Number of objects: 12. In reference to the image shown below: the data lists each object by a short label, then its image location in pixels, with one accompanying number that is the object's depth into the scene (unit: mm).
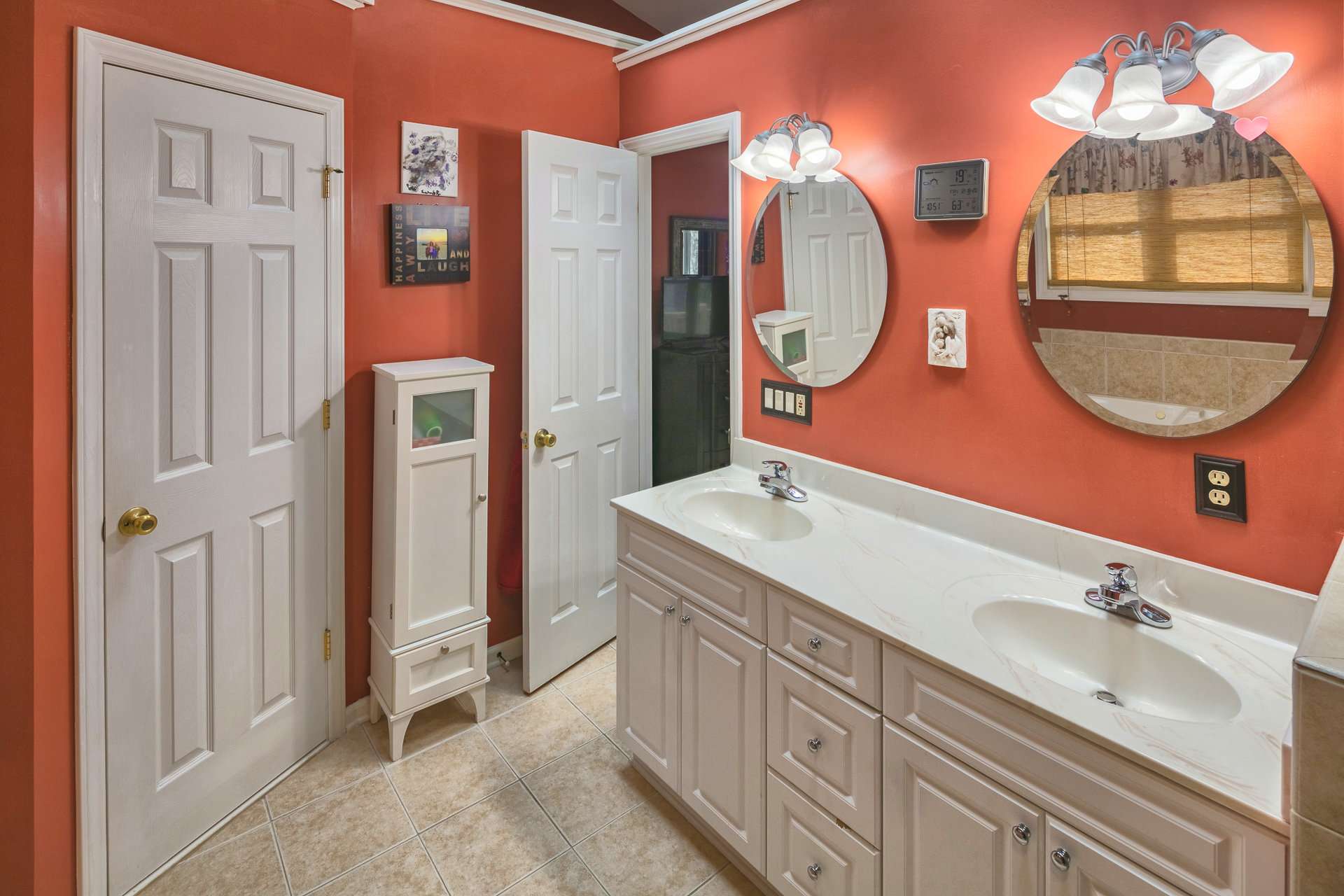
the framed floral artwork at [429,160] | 2338
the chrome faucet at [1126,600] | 1391
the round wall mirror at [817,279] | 2006
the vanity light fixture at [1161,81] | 1223
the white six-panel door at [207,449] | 1691
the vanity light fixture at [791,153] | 1969
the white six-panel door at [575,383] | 2490
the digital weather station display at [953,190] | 1706
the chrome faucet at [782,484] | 2146
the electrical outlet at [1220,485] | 1391
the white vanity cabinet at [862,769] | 1039
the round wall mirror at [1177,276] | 1287
